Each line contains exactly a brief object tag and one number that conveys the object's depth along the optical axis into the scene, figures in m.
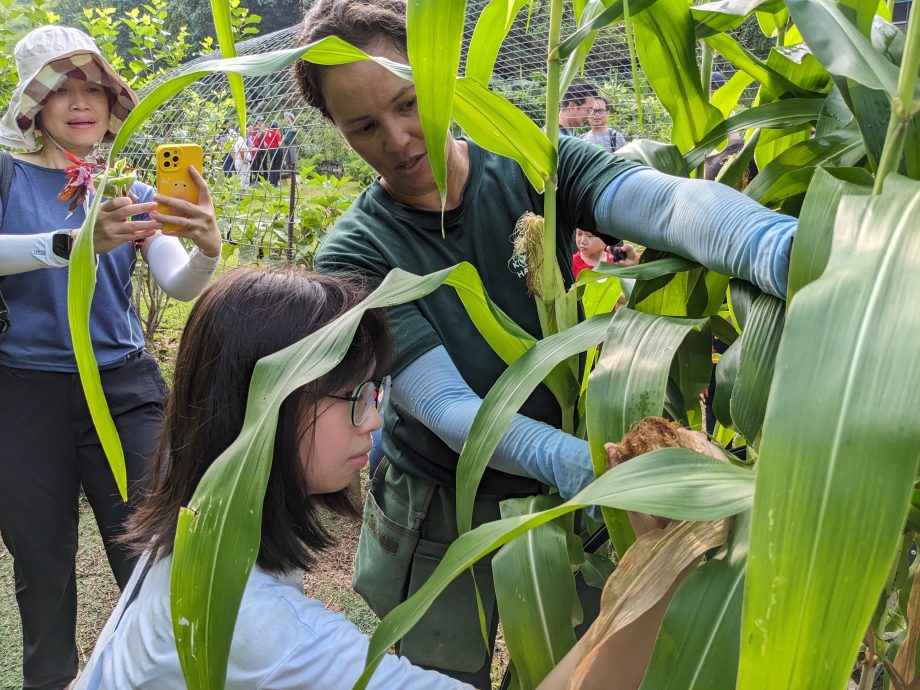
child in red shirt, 1.77
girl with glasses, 0.62
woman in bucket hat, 1.36
